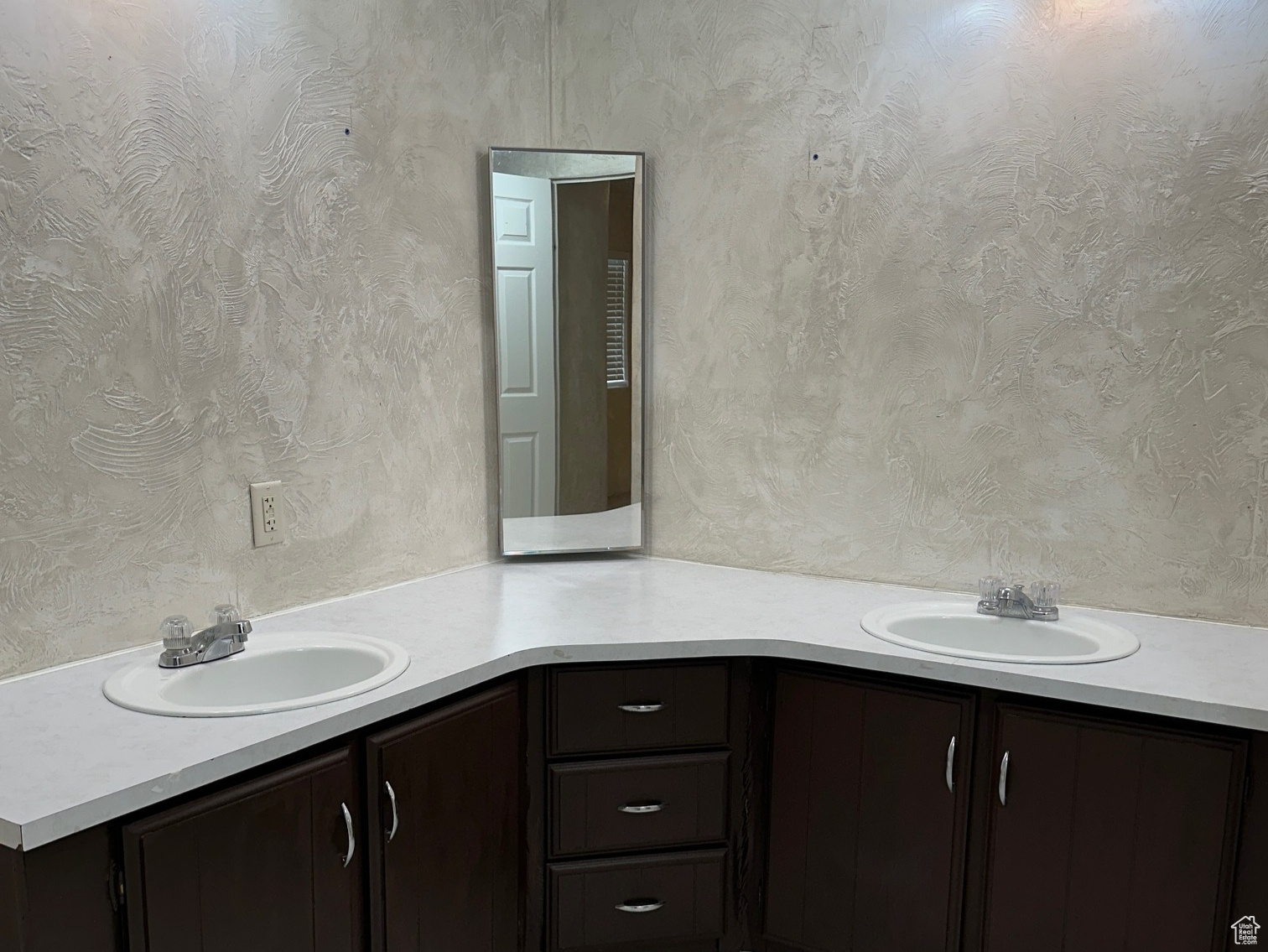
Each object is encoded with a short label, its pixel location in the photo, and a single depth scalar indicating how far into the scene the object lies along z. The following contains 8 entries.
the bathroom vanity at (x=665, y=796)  1.32
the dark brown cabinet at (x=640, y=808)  1.88
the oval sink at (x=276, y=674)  1.58
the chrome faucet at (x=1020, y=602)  1.98
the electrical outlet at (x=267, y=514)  1.92
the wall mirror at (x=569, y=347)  2.37
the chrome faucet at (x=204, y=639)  1.65
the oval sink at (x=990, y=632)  1.88
